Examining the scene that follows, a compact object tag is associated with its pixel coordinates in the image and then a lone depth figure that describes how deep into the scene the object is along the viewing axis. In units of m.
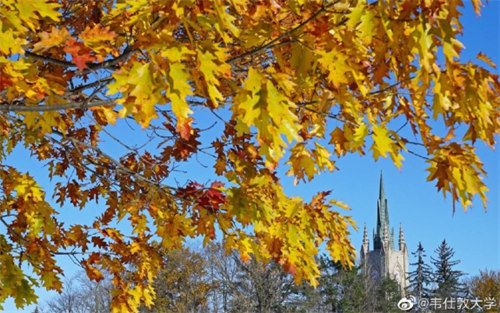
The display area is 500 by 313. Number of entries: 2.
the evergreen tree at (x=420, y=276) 53.33
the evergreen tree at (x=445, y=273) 46.75
